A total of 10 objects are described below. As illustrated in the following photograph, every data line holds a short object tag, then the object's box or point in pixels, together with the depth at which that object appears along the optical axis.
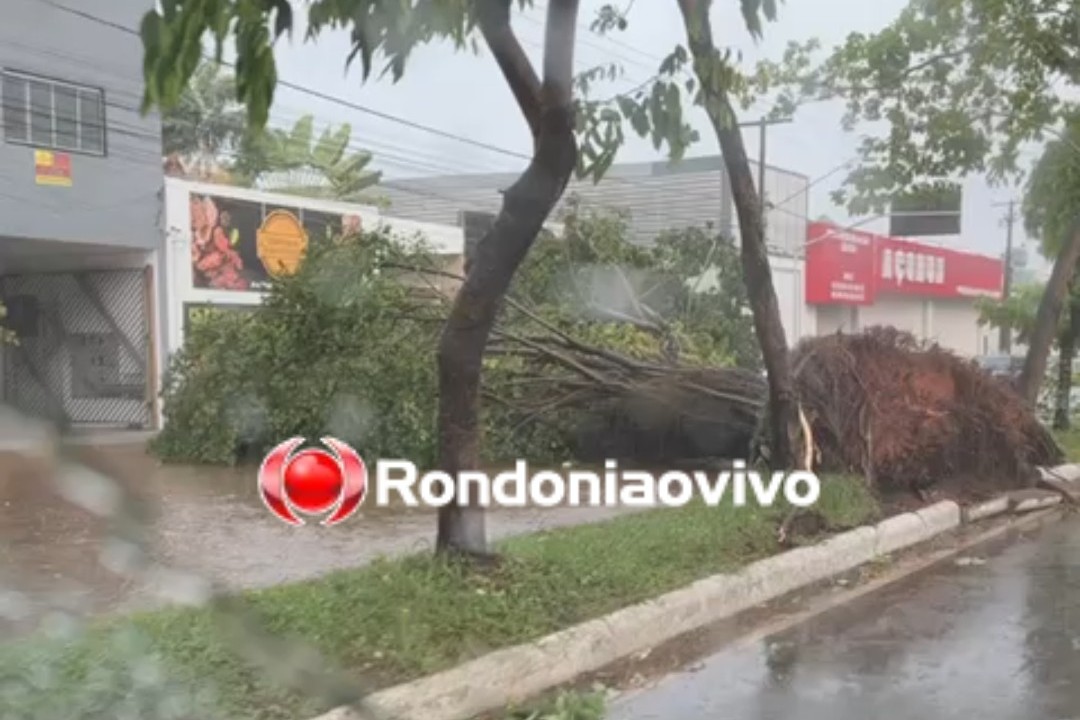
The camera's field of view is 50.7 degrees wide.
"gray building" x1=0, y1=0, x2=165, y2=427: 17.69
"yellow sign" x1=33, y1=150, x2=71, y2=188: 18.05
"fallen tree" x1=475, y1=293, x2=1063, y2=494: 10.48
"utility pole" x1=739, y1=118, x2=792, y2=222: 24.85
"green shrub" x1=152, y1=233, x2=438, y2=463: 12.88
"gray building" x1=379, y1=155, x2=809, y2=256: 33.38
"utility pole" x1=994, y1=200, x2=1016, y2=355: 28.78
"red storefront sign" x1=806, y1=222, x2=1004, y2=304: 34.76
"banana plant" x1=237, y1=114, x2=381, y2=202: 26.89
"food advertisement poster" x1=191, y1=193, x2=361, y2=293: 20.44
